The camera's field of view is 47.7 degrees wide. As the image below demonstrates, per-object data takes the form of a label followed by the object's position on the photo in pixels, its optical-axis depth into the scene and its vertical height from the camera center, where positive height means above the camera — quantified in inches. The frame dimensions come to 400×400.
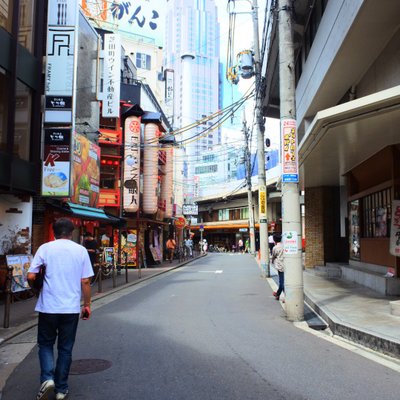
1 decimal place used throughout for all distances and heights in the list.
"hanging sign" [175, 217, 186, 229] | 1492.4 +48.7
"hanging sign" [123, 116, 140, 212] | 960.3 +148.4
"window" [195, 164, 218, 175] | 3231.5 +492.0
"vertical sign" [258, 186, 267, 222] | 801.6 +59.6
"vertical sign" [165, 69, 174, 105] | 1768.0 +604.1
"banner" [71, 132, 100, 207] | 649.0 +99.9
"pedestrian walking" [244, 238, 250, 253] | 2187.5 -44.5
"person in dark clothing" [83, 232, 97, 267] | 617.6 -11.4
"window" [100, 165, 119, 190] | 992.2 +132.9
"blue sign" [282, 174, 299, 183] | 366.6 +47.8
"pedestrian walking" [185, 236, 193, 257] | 1529.3 -36.7
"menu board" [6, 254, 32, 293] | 442.0 -32.9
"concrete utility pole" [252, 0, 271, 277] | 780.6 +116.8
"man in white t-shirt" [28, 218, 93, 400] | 180.7 -26.8
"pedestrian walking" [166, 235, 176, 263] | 1271.8 -26.2
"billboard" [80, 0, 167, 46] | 1405.0 +754.0
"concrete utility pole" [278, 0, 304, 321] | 360.5 +49.8
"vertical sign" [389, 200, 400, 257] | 449.1 +7.2
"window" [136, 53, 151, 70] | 1679.4 +656.0
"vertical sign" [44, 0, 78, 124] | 564.7 +210.0
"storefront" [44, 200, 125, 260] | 592.4 +25.3
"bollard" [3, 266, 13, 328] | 331.6 -51.7
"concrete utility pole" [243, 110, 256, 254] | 1376.2 +205.5
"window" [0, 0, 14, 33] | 480.8 +238.7
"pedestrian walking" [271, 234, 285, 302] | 468.4 -23.7
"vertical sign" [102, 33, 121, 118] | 834.2 +287.7
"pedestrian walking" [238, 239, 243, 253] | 2137.1 -41.1
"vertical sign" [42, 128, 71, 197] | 553.6 +91.7
